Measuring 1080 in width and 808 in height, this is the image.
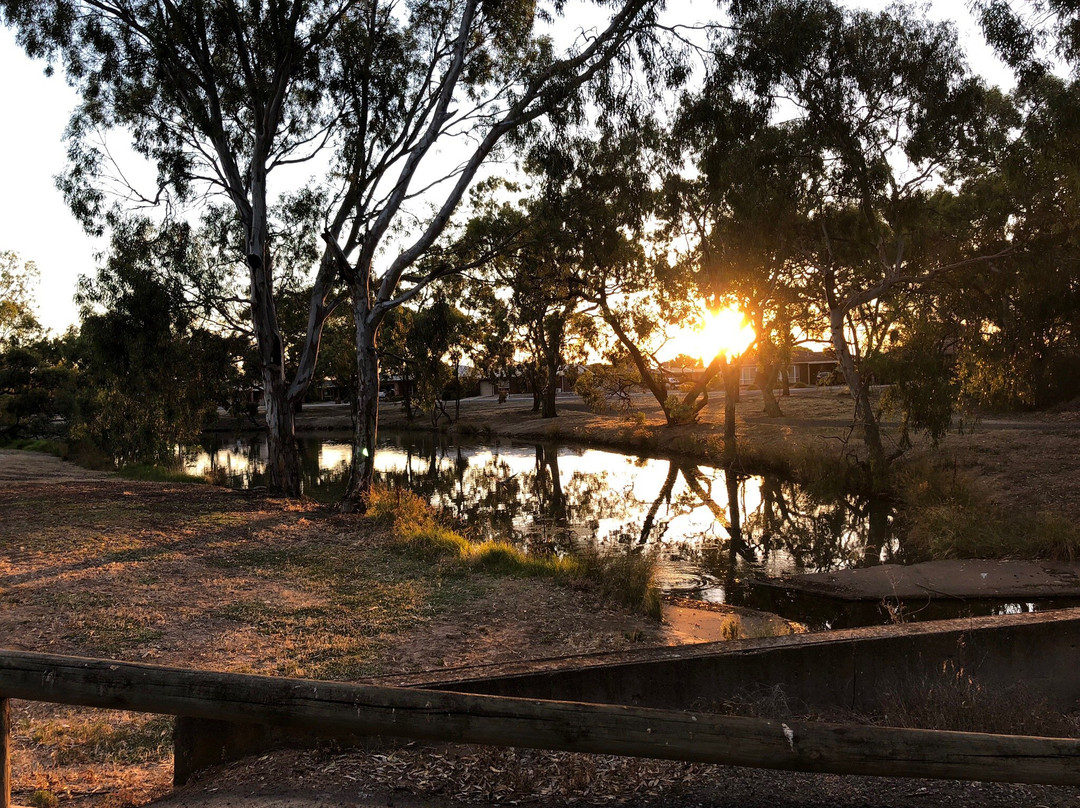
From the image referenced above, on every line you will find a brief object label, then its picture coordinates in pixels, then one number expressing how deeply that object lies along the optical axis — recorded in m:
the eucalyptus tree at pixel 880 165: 15.23
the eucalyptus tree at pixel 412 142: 13.91
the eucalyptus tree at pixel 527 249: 15.71
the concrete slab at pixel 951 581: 10.55
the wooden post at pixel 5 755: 3.05
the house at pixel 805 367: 71.62
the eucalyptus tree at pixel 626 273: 15.70
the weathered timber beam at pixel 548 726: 2.99
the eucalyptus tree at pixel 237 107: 15.30
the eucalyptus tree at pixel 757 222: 15.85
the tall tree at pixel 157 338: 16.55
